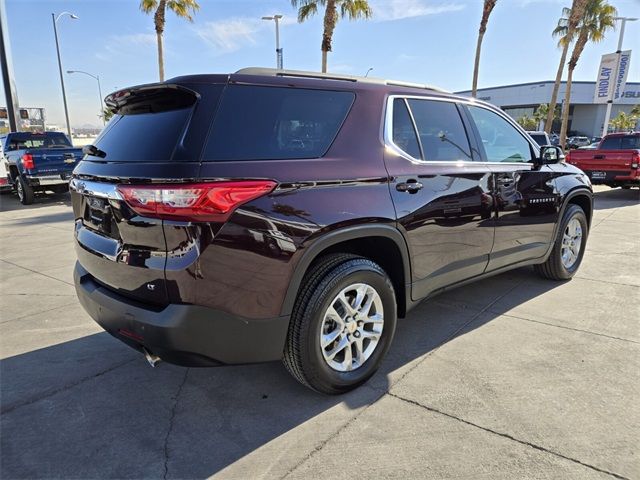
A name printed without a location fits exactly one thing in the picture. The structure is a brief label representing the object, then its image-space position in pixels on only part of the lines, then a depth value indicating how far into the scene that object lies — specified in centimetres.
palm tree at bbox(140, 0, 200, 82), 1914
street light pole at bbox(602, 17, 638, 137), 2403
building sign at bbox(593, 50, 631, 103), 2427
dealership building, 6806
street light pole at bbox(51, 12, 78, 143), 2488
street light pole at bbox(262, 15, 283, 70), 2489
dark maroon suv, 209
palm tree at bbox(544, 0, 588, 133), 2016
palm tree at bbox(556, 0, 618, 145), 2481
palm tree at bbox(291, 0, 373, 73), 1711
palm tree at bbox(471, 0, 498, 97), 2028
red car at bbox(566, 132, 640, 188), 1186
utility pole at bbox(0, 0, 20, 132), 1510
